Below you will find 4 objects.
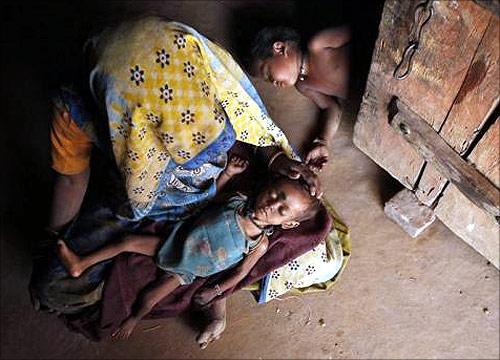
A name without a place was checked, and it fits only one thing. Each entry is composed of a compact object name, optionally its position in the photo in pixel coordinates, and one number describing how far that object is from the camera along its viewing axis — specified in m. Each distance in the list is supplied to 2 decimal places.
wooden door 1.25
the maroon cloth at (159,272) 1.66
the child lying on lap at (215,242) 1.54
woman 1.17
